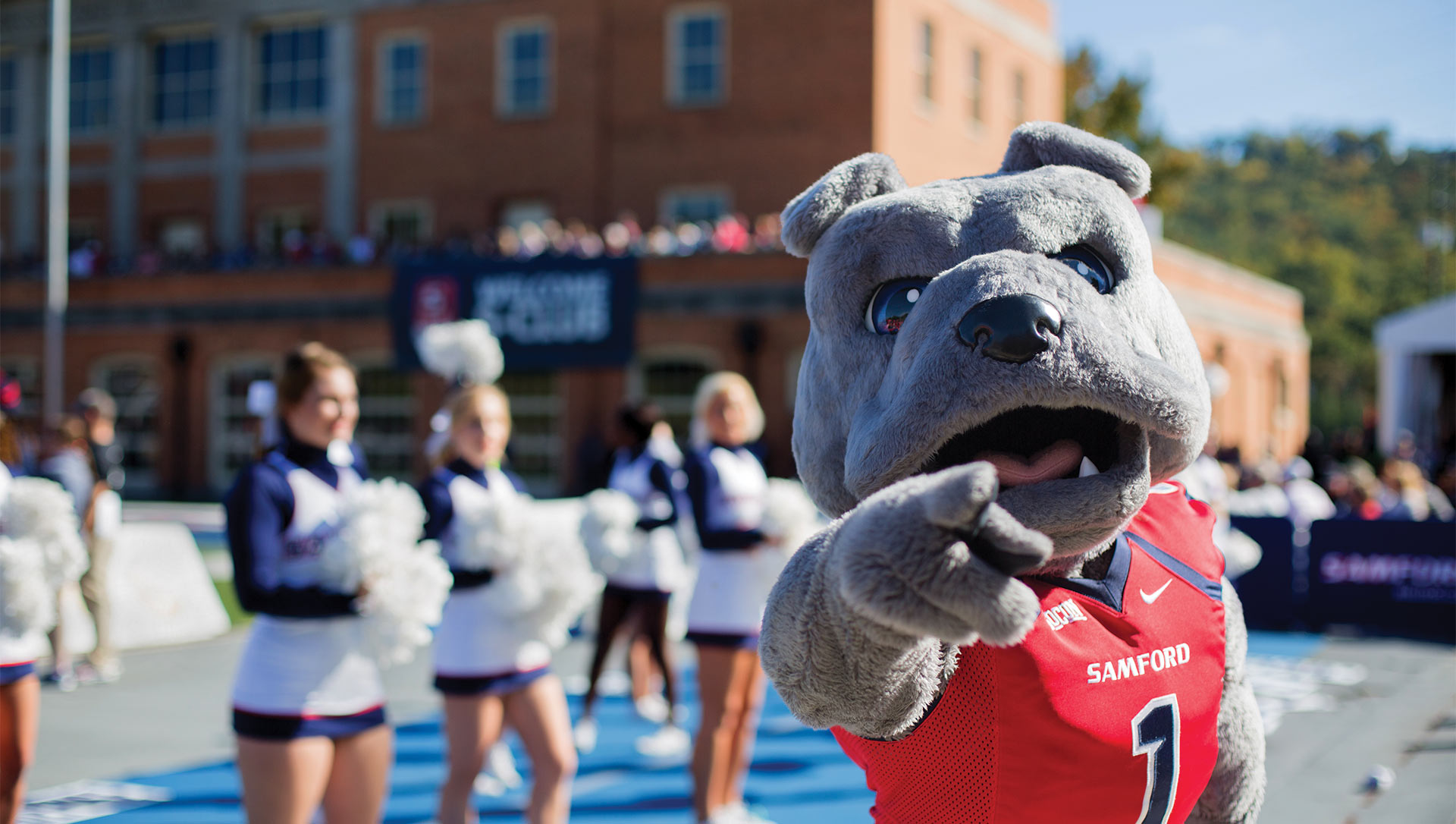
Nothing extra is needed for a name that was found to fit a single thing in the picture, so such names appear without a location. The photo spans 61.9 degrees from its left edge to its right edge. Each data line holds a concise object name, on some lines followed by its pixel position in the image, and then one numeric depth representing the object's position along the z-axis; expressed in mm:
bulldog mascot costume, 1352
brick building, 21359
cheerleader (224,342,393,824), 3381
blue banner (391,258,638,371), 19484
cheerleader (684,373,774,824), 5000
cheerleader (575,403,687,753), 6930
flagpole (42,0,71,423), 16531
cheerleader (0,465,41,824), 4301
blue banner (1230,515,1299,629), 11164
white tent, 18469
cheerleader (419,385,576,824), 4324
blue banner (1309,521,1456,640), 10734
